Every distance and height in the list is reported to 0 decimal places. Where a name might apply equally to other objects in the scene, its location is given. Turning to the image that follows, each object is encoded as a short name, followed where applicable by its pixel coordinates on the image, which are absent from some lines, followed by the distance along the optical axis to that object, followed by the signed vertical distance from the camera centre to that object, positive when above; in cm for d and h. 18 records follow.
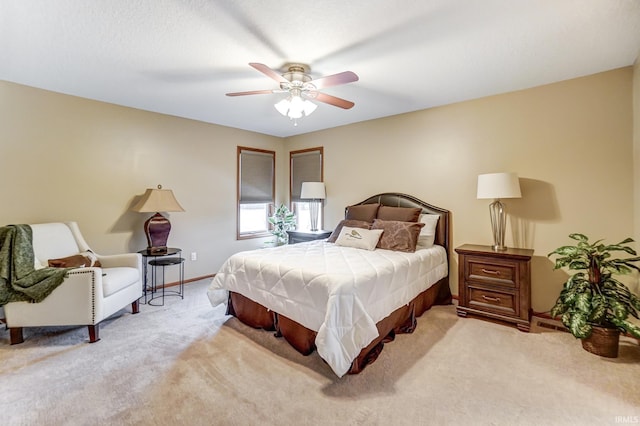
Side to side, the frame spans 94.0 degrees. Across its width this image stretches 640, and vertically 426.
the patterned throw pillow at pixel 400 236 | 340 -27
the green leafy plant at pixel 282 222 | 539 -17
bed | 212 -68
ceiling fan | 272 +113
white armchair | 262 -79
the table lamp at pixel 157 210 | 376 +4
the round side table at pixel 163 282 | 373 -95
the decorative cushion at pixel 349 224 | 390 -16
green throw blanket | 260 -53
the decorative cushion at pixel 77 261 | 289 -48
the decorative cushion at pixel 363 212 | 423 +1
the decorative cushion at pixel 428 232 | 373 -24
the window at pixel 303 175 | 538 +71
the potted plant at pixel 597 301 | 239 -73
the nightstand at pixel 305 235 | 472 -36
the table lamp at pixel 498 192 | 310 +21
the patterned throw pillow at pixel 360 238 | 350 -30
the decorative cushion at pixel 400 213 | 384 +0
